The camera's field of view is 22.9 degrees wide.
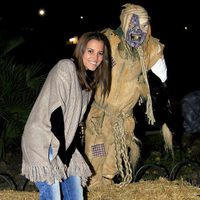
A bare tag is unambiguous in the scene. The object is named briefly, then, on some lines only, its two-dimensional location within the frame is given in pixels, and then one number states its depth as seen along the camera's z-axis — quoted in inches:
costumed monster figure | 153.3
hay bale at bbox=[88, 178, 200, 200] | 157.6
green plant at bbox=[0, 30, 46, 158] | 226.5
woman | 115.6
